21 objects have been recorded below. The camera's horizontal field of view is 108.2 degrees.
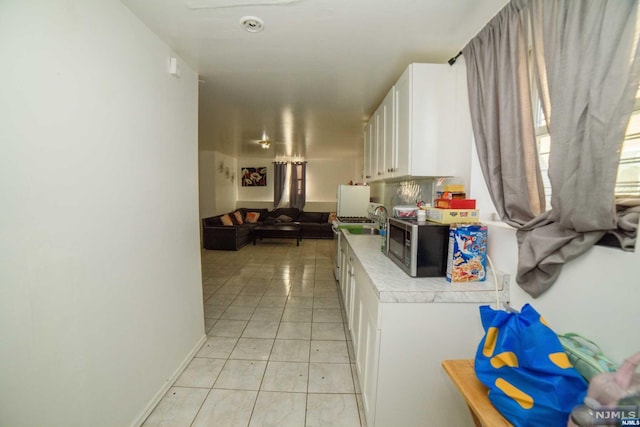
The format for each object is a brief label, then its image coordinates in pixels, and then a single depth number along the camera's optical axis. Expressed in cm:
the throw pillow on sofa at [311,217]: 709
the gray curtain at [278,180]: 763
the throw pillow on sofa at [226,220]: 558
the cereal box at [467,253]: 118
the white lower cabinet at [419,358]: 113
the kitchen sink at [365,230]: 271
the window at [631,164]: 78
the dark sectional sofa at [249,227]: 532
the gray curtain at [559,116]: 71
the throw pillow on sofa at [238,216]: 624
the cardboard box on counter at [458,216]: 123
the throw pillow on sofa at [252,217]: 690
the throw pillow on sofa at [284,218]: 705
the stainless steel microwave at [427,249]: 123
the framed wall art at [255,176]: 780
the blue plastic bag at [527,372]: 60
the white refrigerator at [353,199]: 386
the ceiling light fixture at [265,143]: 472
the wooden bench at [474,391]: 69
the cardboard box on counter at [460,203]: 126
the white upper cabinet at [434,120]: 158
